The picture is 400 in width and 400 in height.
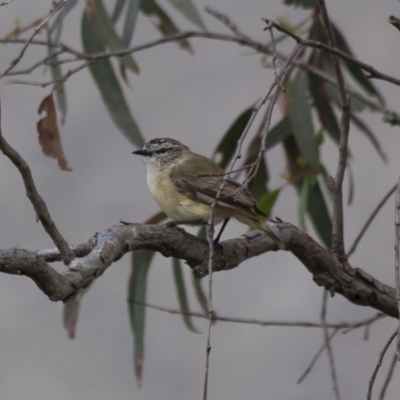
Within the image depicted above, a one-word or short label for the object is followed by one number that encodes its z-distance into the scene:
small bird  6.11
